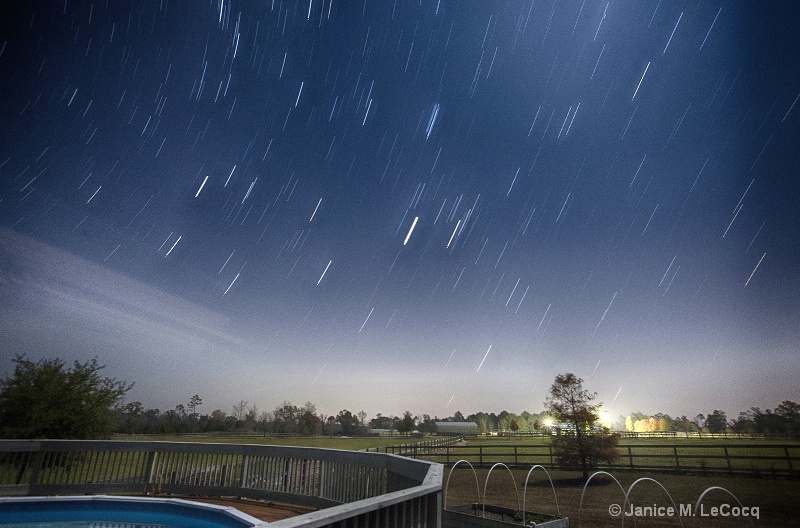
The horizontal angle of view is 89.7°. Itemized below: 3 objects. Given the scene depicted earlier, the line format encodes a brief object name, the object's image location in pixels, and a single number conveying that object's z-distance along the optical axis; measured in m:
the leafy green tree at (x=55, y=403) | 16.50
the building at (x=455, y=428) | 144.62
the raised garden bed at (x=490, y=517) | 7.20
